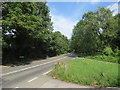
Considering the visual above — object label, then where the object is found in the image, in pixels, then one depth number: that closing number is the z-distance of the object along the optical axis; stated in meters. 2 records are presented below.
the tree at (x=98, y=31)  21.86
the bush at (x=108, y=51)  19.50
